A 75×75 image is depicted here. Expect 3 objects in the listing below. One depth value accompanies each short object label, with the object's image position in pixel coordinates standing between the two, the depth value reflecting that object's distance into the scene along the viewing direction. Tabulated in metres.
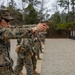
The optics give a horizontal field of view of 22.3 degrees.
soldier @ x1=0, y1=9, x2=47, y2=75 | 2.31
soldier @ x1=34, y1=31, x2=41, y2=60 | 7.13
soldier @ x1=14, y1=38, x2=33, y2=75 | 4.57
